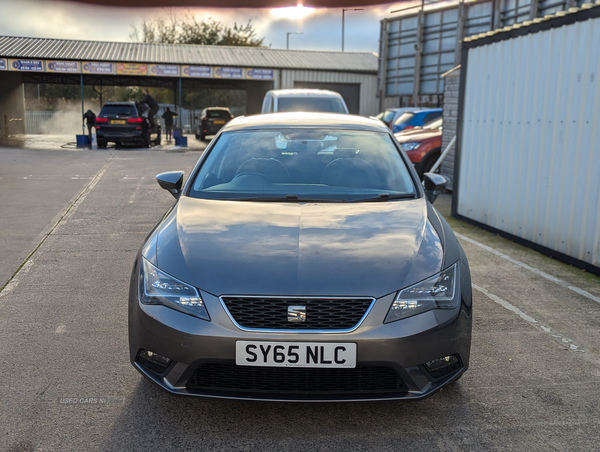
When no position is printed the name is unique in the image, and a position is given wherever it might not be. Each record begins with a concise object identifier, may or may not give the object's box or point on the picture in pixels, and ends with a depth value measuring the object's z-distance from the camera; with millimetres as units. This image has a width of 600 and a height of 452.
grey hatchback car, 2902
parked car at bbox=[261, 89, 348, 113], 14117
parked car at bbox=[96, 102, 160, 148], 24281
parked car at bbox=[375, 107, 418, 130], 19672
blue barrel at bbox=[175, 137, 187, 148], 26062
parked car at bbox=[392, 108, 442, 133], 17719
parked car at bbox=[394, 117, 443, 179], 13453
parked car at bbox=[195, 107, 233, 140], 32500
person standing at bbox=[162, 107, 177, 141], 30411
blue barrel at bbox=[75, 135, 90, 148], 26069
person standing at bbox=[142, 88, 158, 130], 26781
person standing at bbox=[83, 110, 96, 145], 28906
